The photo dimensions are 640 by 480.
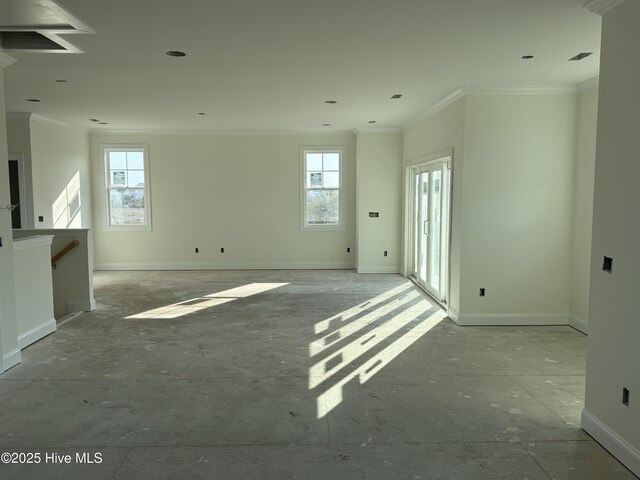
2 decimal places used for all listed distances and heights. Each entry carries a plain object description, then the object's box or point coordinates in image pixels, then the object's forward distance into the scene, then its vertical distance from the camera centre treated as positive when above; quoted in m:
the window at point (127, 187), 9.29 +0.29
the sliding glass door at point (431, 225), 6.29 -0.32
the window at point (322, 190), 9.36 +0.25
